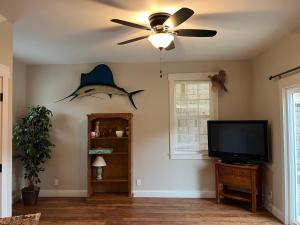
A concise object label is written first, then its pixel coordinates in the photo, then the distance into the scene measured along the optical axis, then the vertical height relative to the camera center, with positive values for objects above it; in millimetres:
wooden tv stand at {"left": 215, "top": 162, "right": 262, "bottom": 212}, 4073 -894
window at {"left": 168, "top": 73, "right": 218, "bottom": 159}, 4902 +245
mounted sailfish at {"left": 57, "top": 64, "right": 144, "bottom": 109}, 4938 +778
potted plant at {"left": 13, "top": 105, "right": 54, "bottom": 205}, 4461 -279
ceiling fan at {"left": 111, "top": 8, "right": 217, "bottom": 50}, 2551 +939
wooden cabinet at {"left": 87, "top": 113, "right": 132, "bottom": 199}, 4883 -552
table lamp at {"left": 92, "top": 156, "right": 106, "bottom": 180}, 4691 -656
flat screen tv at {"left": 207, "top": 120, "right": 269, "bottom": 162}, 4070 -228
